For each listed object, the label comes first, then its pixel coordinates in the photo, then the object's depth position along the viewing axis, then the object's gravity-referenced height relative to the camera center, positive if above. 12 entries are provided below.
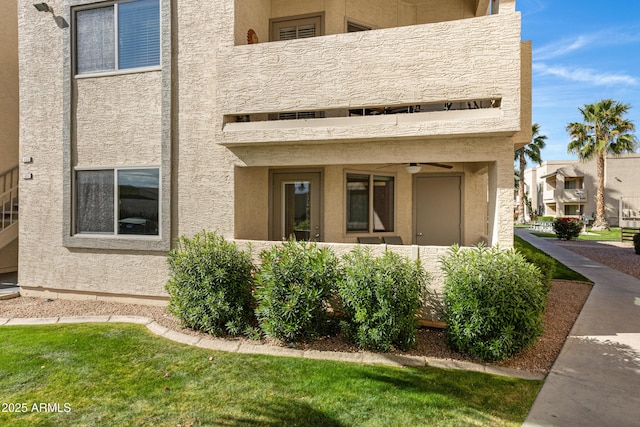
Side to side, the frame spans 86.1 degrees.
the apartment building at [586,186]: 46.59 +3.75
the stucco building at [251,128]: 7.24 +1.95
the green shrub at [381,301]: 6.11 -1.64
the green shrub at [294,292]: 6.41 -1.53
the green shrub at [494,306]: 5.82 -1.64
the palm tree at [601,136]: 35.28 +8.04
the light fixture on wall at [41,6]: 9.47 +5.65
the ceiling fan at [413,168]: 9.52 +1.21
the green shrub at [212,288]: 7.08 -1.64
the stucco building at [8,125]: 12.34 +3.13
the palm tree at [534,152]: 46.74 +8.26
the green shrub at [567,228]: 27.50 -1.37
